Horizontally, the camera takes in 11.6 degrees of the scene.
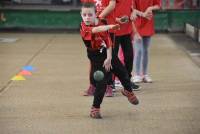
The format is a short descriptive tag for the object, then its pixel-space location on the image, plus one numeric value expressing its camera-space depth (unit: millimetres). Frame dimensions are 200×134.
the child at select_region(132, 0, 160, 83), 14407
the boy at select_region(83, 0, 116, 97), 12252
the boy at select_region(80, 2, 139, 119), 10781
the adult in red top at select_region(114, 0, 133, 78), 12978
